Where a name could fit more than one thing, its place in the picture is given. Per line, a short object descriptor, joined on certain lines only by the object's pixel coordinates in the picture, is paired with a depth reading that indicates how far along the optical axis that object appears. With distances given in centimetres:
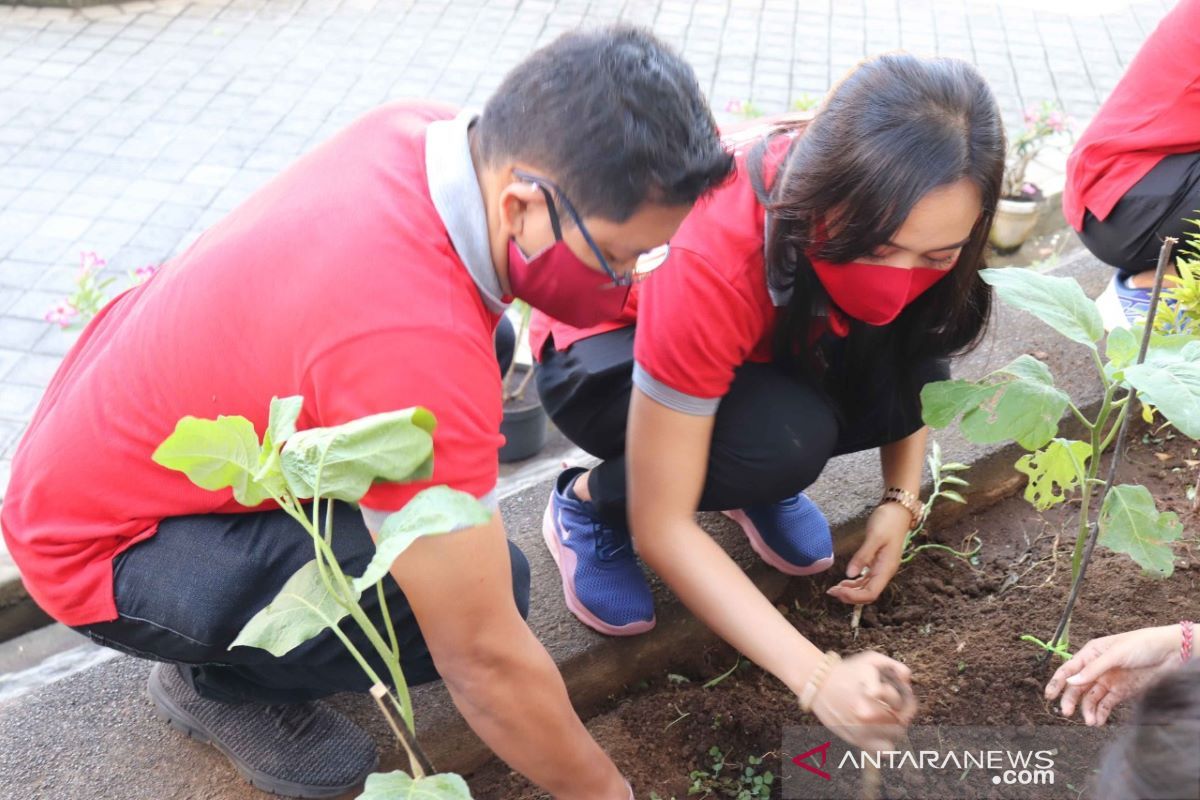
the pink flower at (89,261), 262
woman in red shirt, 144
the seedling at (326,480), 97
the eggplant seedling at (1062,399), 147
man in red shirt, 121
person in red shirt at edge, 248
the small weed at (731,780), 173
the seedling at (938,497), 210
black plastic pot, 303
